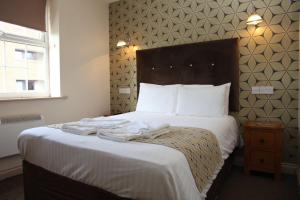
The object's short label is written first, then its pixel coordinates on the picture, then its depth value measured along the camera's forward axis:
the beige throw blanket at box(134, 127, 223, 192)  1.35
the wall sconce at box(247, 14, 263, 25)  2.50
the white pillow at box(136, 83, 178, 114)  2.92
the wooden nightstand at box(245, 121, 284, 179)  2.32
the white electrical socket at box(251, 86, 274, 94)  2.59
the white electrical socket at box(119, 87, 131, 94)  3.80
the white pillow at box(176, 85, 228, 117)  2.59
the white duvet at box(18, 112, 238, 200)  1.12
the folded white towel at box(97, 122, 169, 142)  1.52
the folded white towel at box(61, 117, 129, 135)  1.75
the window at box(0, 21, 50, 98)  2.71
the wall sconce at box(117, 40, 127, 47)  3.57
